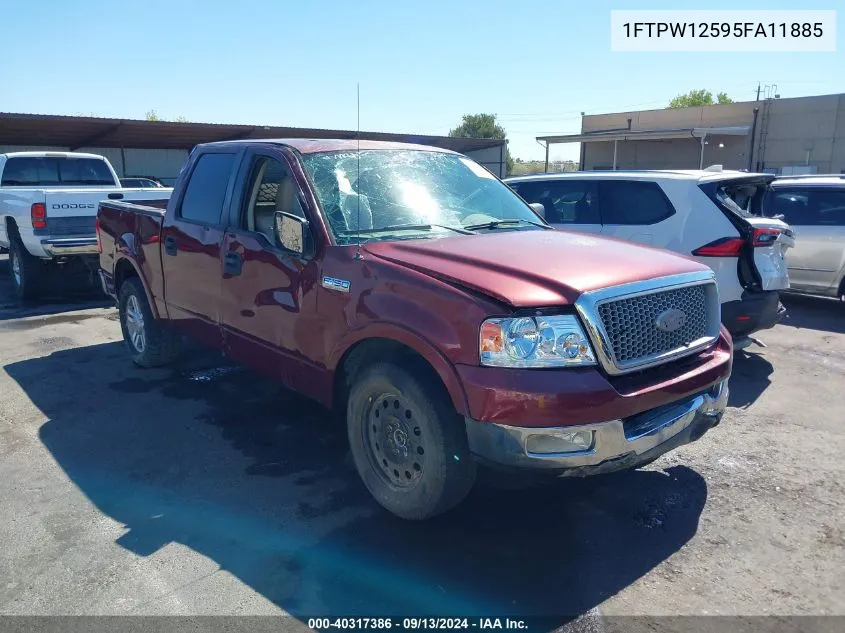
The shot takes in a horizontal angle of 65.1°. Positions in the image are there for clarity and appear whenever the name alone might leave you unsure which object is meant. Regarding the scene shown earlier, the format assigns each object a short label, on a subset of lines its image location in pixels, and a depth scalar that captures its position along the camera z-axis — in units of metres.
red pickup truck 2.96
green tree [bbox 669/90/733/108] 74.69
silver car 8.55
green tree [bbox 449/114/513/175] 81.06
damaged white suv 5.72
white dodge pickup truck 8.95
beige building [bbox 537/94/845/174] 32.16
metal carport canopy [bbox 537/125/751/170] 30.56
